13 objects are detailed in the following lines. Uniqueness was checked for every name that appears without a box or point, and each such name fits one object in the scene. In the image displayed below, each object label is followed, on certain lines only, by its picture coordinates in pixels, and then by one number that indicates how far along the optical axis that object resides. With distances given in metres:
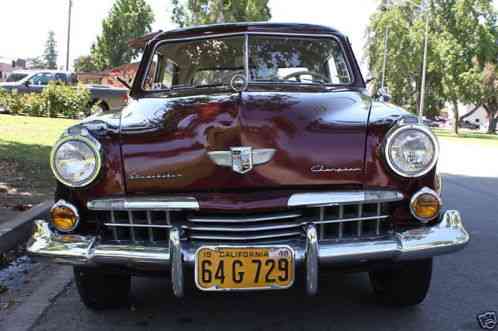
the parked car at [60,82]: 20.39
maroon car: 2.60
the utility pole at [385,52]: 36.37
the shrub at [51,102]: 18.05
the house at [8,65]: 89.59
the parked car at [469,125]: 65.17
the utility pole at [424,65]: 30.31
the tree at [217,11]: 39.01
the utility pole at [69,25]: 33.25
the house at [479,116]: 79.19
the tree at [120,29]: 60.34
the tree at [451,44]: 32.56
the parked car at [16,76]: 24.86
